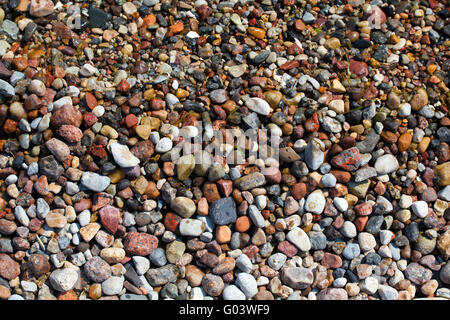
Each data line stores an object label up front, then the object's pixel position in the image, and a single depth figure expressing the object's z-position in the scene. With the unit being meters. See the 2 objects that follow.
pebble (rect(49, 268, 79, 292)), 2.11
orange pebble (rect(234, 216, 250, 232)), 2.31
